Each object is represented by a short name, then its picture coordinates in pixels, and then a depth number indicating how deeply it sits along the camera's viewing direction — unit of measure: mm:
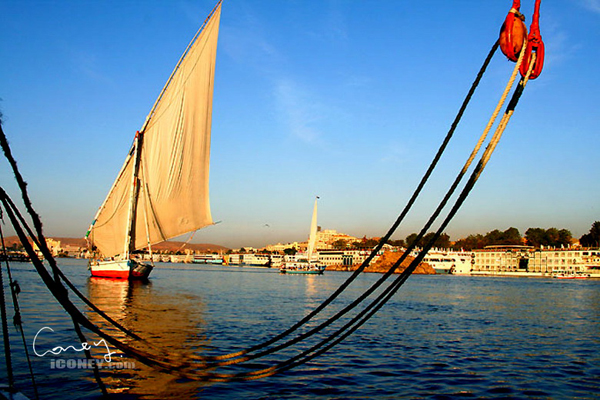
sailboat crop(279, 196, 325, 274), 96400
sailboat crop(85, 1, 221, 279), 31164
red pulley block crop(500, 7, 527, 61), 4188
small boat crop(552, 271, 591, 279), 118956
